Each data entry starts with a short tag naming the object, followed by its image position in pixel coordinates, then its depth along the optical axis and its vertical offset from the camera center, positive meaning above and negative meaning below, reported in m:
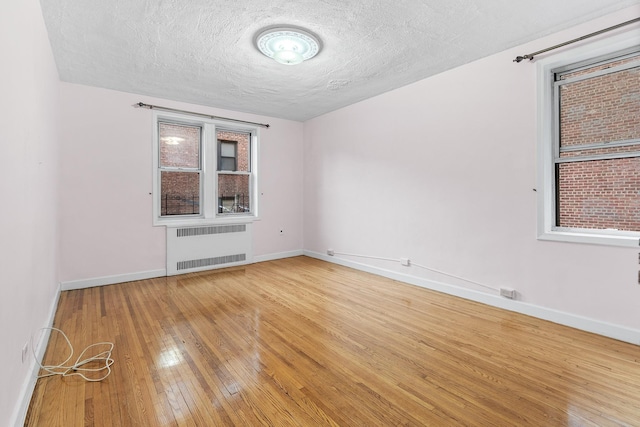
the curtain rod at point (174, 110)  4.37 +1.62
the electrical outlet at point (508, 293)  3.12 -0.85
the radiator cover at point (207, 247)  4.70 -0.59
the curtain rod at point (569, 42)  2.43 +1.57
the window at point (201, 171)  4.74 +0.73
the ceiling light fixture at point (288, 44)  2.78 +1.69
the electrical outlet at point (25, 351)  1.76 -0.86
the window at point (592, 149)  2.58 +0.61
